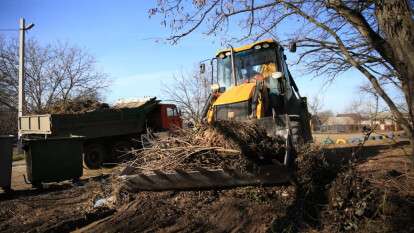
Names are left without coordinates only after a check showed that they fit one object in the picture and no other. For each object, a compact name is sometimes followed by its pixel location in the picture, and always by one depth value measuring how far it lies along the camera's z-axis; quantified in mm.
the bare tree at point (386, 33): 3641
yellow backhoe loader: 5672
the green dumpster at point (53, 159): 9164
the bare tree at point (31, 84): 31969
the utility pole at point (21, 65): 18859
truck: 13078
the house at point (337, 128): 53522
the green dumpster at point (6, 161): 8602
